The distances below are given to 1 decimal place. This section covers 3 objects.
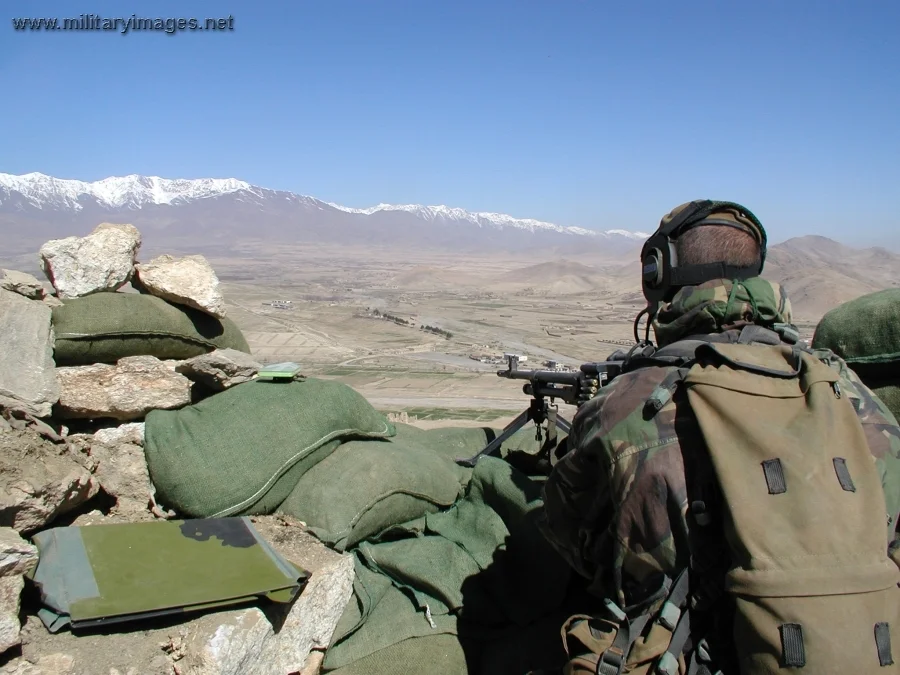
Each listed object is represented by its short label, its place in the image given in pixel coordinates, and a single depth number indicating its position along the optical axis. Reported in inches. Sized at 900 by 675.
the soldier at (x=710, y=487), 55.1
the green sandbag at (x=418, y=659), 96.3
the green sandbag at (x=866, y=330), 96.7
